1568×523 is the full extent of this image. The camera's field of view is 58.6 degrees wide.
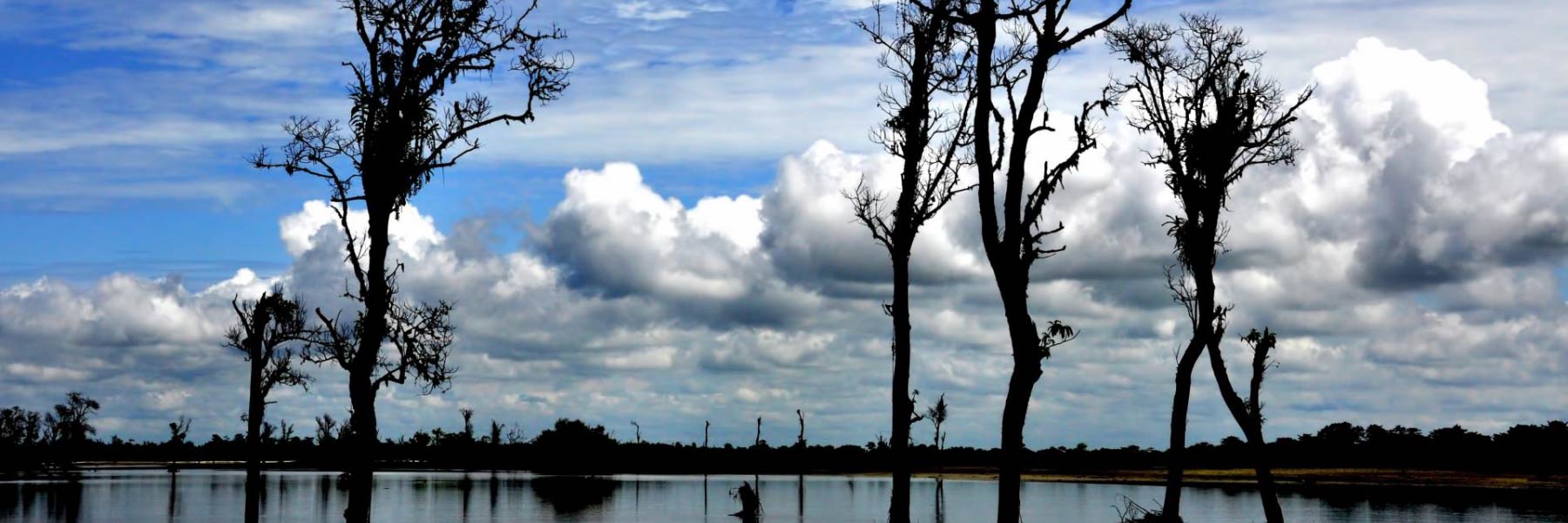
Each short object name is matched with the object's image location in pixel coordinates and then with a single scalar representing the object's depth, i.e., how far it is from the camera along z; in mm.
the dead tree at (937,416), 91069
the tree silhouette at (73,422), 148250
